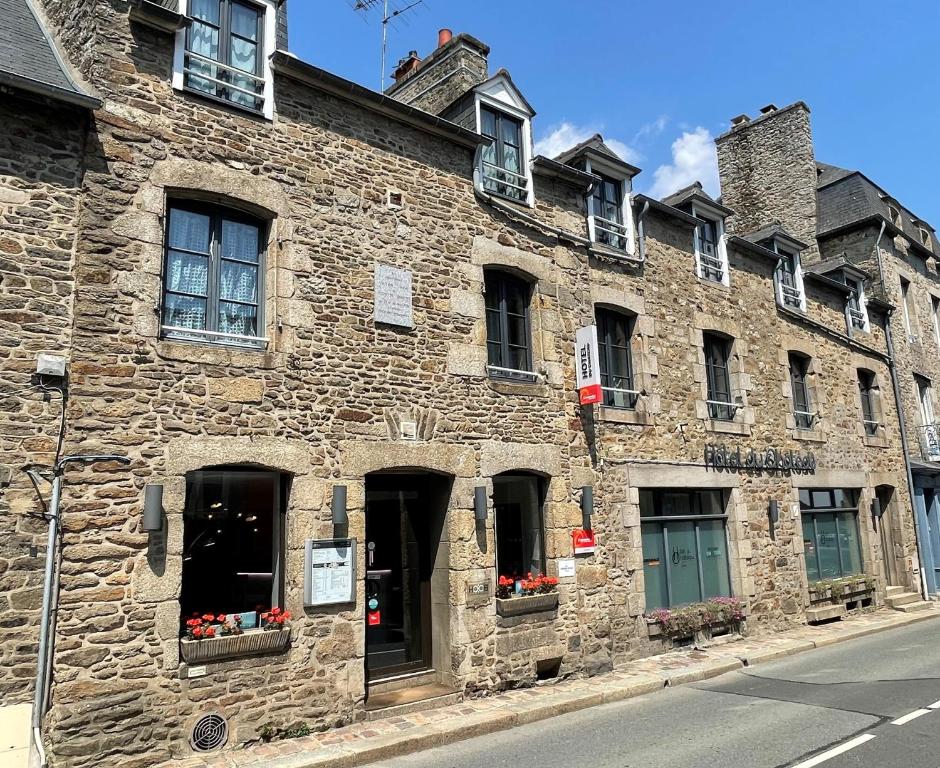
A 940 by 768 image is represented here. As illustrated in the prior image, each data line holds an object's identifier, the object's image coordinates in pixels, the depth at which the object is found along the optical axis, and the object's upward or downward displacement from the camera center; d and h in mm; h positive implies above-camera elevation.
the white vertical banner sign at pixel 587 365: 9289 +2024
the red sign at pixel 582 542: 9078 -236
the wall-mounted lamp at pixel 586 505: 9219 +225
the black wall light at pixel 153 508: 5957 +221
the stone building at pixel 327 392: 5934 +1435
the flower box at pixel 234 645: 6098 -962
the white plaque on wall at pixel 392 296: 7820 +2512
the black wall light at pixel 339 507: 7027 +222
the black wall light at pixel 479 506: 8133 +222
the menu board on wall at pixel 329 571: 6789 -388
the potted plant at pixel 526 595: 8227 -811
